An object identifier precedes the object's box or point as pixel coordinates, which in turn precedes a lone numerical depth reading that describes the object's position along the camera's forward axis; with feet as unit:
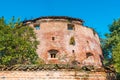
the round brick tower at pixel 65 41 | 75.81
